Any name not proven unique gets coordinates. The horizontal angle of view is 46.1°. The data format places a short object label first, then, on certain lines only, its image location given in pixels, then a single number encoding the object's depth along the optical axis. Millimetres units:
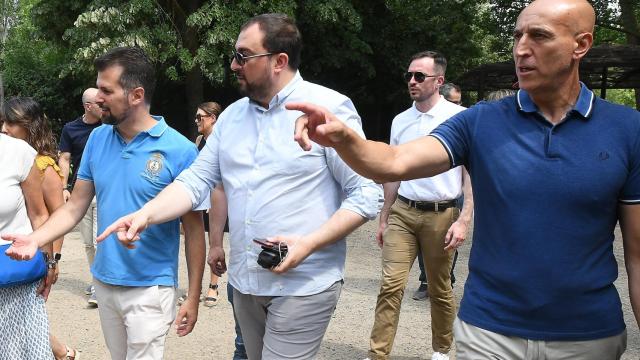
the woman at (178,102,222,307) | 7586
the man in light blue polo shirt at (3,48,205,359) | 3459
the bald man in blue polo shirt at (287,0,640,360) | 2369
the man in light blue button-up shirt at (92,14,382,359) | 3098
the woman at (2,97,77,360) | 4902
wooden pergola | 15836
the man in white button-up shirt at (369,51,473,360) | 5281
